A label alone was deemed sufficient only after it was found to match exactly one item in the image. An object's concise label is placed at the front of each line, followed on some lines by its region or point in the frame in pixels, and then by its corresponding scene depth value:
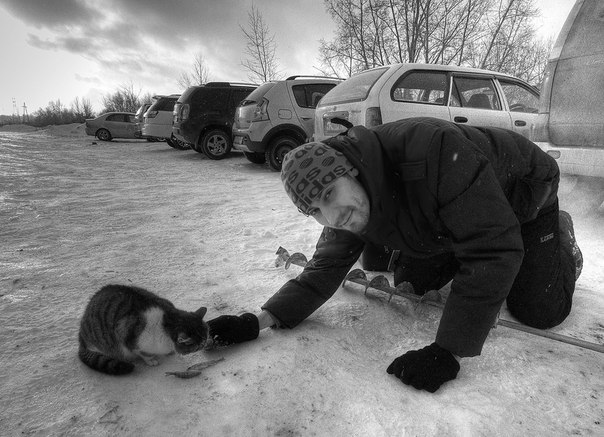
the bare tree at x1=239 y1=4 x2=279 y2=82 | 19.44
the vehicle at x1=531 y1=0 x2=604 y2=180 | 3.19
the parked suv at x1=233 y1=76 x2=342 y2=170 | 6.91
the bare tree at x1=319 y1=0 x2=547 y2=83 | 14.84
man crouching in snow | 1.33
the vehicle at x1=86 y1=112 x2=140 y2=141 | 17.89
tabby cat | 1.56
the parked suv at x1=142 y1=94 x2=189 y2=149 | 11.45
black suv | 8.53
